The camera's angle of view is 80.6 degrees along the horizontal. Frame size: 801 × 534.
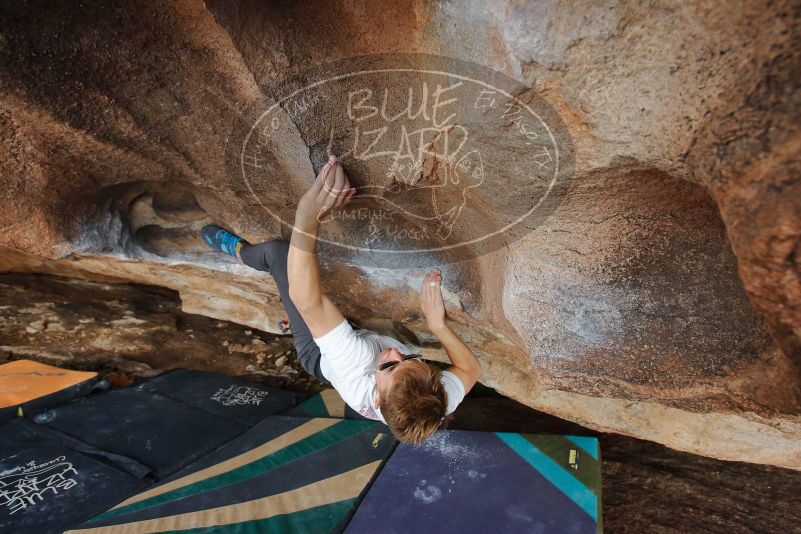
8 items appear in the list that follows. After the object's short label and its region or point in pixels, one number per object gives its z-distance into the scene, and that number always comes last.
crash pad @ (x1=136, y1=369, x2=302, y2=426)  2.68
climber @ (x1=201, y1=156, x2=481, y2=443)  1.31
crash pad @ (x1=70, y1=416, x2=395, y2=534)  1.82
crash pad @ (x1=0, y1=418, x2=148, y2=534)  1.92
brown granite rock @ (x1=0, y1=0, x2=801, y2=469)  0.79
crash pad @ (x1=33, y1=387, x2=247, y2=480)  2.33
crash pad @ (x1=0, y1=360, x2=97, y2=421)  2.54
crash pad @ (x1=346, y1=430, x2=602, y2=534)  1.74
